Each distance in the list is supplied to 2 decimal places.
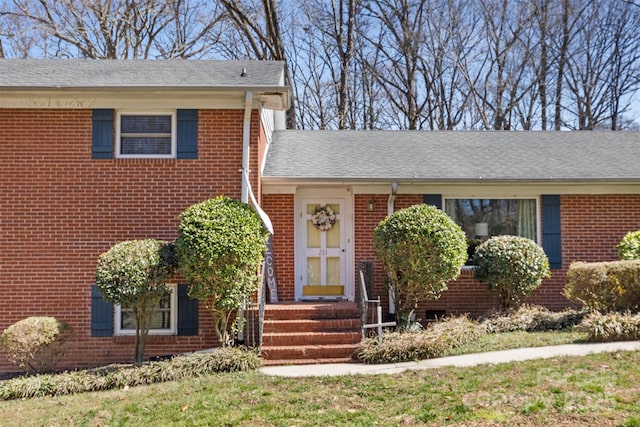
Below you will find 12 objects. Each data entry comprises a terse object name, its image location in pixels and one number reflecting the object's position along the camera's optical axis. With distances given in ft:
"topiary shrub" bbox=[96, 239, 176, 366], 25.59
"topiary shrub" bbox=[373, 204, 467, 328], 29.22
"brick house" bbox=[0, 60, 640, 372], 29.63
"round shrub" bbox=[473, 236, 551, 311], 32.12
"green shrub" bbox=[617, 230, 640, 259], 33.04
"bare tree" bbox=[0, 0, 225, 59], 70.03
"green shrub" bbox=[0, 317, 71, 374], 25.82
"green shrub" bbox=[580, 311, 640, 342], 26.50
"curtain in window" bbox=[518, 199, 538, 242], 35.78
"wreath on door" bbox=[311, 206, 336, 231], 35.96
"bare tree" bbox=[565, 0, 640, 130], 80.84
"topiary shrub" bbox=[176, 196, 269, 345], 25.95
